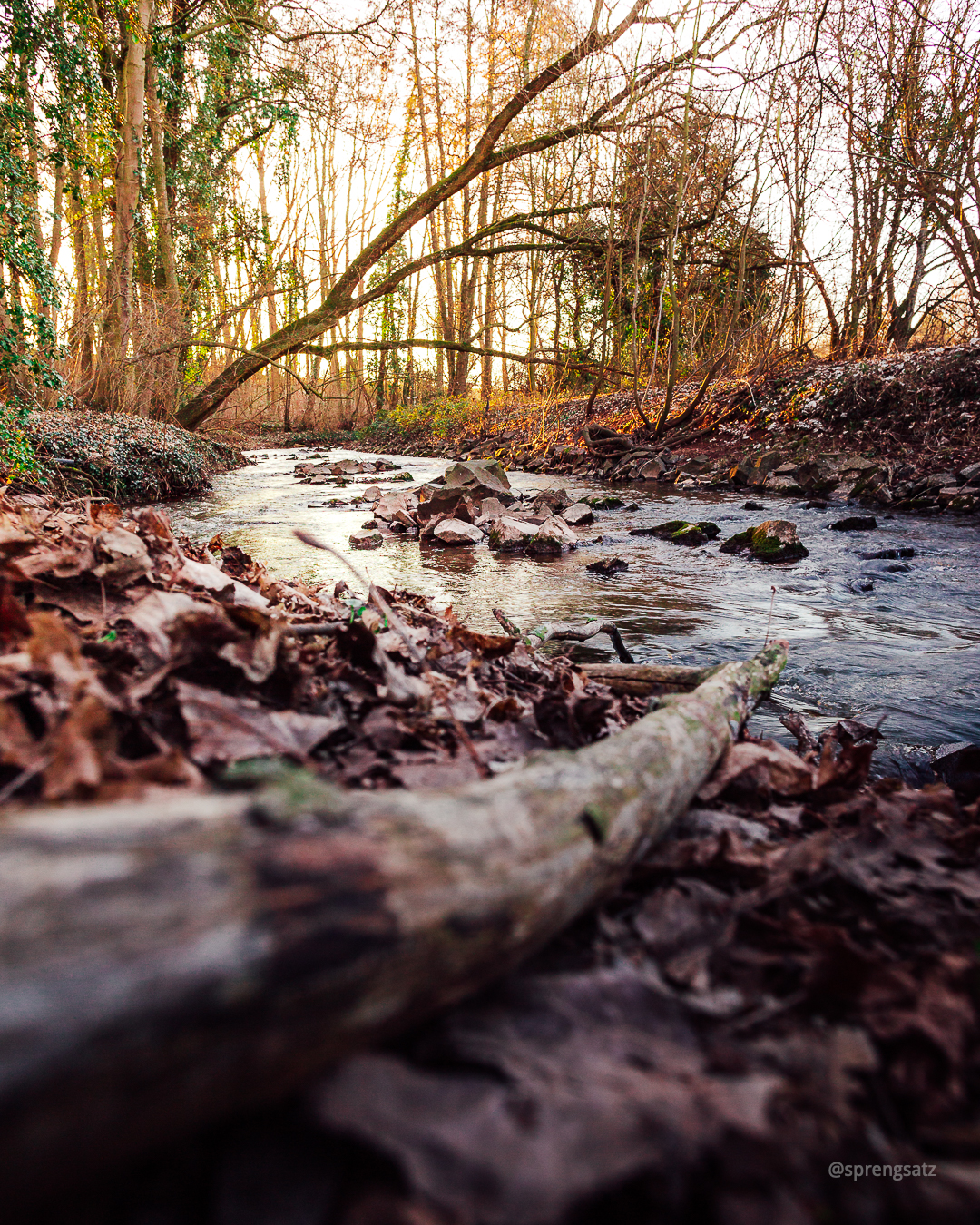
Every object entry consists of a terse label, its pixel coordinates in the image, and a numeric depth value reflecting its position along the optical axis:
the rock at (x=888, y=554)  5.23
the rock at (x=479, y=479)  7.83
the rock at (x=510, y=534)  5.92
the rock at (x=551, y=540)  5.80
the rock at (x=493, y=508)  7.01
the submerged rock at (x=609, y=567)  4.98
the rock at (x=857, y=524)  6.36
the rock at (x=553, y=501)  7.28
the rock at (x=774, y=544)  5.37
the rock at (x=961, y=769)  1.91
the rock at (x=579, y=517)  6.93
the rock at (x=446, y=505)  6.73
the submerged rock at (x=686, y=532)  6.14
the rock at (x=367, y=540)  5.92
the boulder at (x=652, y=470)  10.66
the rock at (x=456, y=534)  6.05
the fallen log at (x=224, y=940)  0.46
